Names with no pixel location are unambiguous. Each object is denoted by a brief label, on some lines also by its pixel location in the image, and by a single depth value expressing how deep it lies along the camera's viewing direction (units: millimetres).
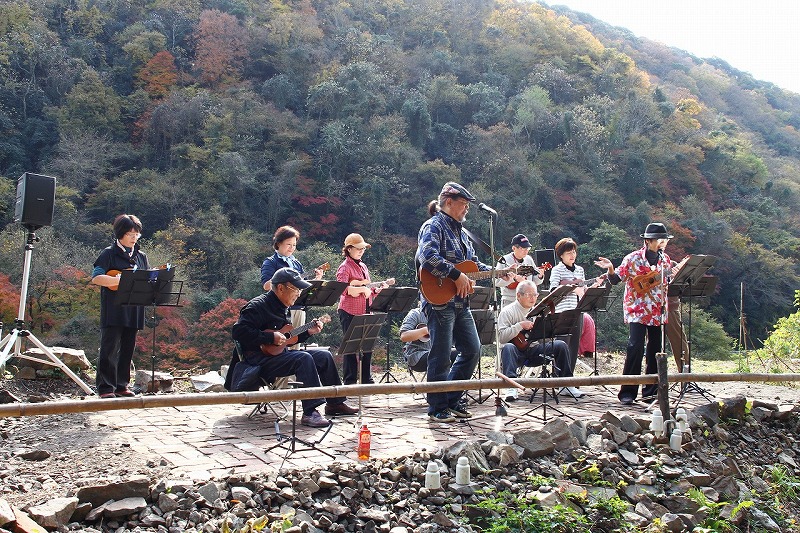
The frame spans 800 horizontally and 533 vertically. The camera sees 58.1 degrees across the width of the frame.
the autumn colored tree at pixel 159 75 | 27250
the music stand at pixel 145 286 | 6219
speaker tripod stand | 6480
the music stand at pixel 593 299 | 7282
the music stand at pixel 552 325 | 6801
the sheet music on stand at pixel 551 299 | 6641
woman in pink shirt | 7309
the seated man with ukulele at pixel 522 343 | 7258
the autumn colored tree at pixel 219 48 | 28891
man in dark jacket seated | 5641
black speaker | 6570
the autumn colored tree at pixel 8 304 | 12695
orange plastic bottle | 4758
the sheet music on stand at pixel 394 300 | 7426
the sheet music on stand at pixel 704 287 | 7734
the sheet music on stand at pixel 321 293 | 6449
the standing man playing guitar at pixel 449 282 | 5488
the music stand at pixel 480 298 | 8008
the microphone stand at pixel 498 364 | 5691
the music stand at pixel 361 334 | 6180
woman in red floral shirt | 6918
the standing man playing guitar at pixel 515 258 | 8258
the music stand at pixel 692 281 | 6898
